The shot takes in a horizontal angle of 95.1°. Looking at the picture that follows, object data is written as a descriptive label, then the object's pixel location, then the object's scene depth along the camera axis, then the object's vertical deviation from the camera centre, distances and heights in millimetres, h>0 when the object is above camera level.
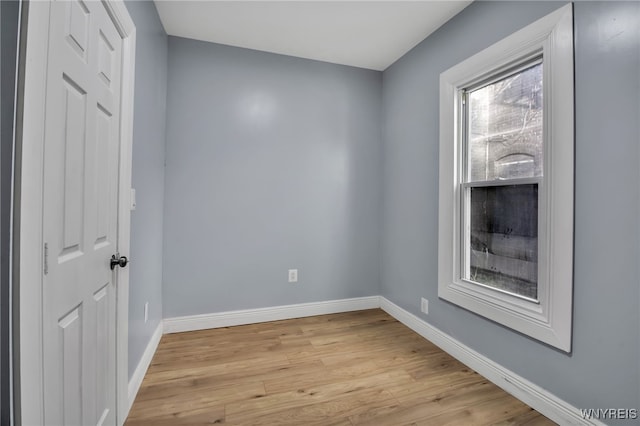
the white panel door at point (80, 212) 897 +2
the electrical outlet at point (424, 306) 2523 -790
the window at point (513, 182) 1542 +221
